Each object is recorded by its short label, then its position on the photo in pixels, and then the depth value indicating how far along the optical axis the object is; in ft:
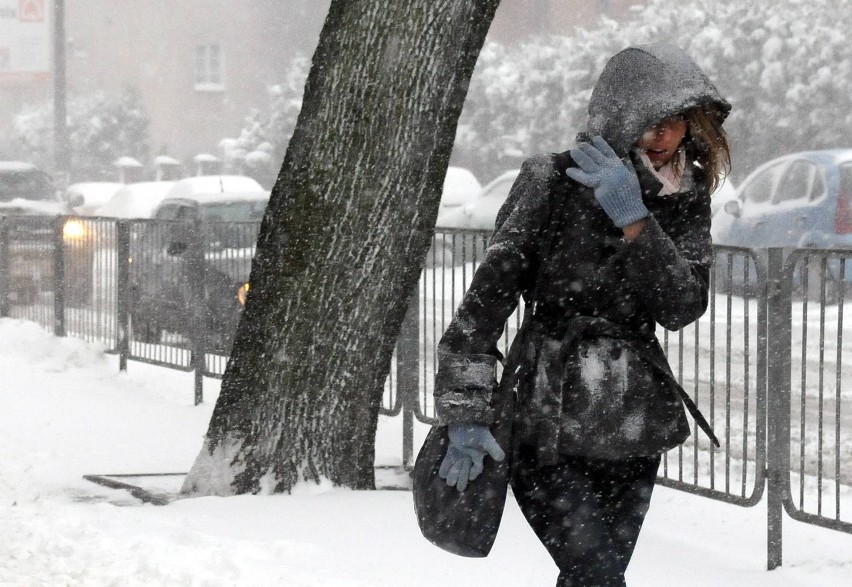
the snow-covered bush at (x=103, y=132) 162.81
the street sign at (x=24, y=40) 171.63
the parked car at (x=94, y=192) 118.52
